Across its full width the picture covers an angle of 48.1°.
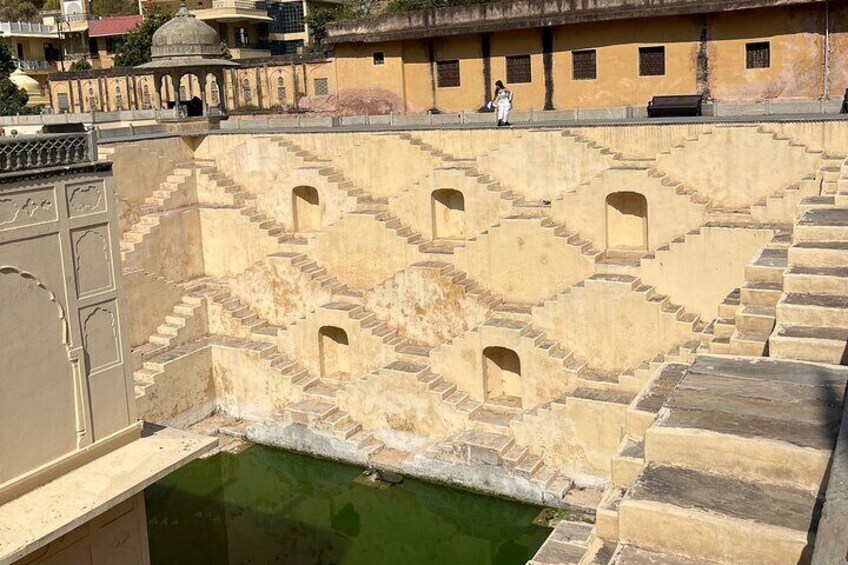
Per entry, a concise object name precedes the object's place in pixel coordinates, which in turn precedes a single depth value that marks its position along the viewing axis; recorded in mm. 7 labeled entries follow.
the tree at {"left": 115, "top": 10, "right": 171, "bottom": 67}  49375
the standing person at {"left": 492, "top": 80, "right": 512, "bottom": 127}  20781
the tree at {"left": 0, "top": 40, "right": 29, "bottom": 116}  40969
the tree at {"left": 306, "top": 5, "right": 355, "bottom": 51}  52812
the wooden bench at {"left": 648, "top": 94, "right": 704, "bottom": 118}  20344
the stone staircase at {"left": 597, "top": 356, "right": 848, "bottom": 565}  5102
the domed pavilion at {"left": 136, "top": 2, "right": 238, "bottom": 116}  25281
